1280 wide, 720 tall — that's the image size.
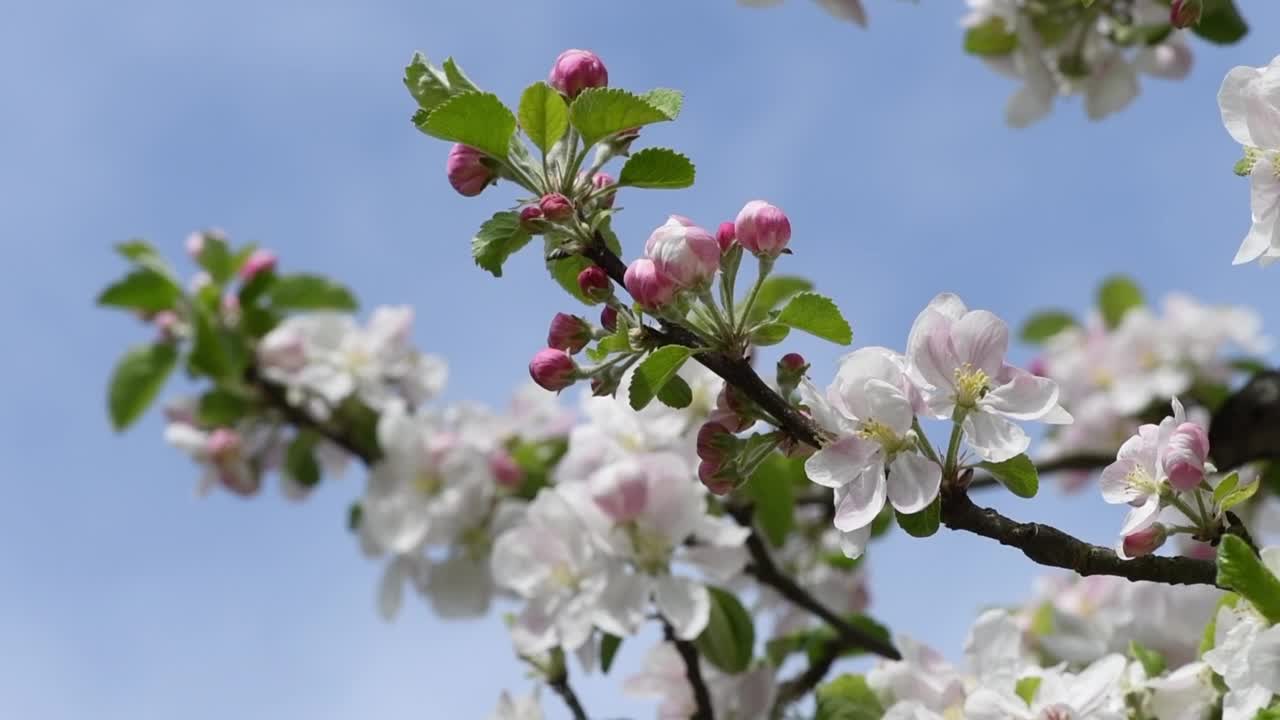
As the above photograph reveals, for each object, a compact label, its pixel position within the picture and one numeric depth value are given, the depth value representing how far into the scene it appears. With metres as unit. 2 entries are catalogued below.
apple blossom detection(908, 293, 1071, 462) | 1.02
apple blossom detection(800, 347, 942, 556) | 1.00
